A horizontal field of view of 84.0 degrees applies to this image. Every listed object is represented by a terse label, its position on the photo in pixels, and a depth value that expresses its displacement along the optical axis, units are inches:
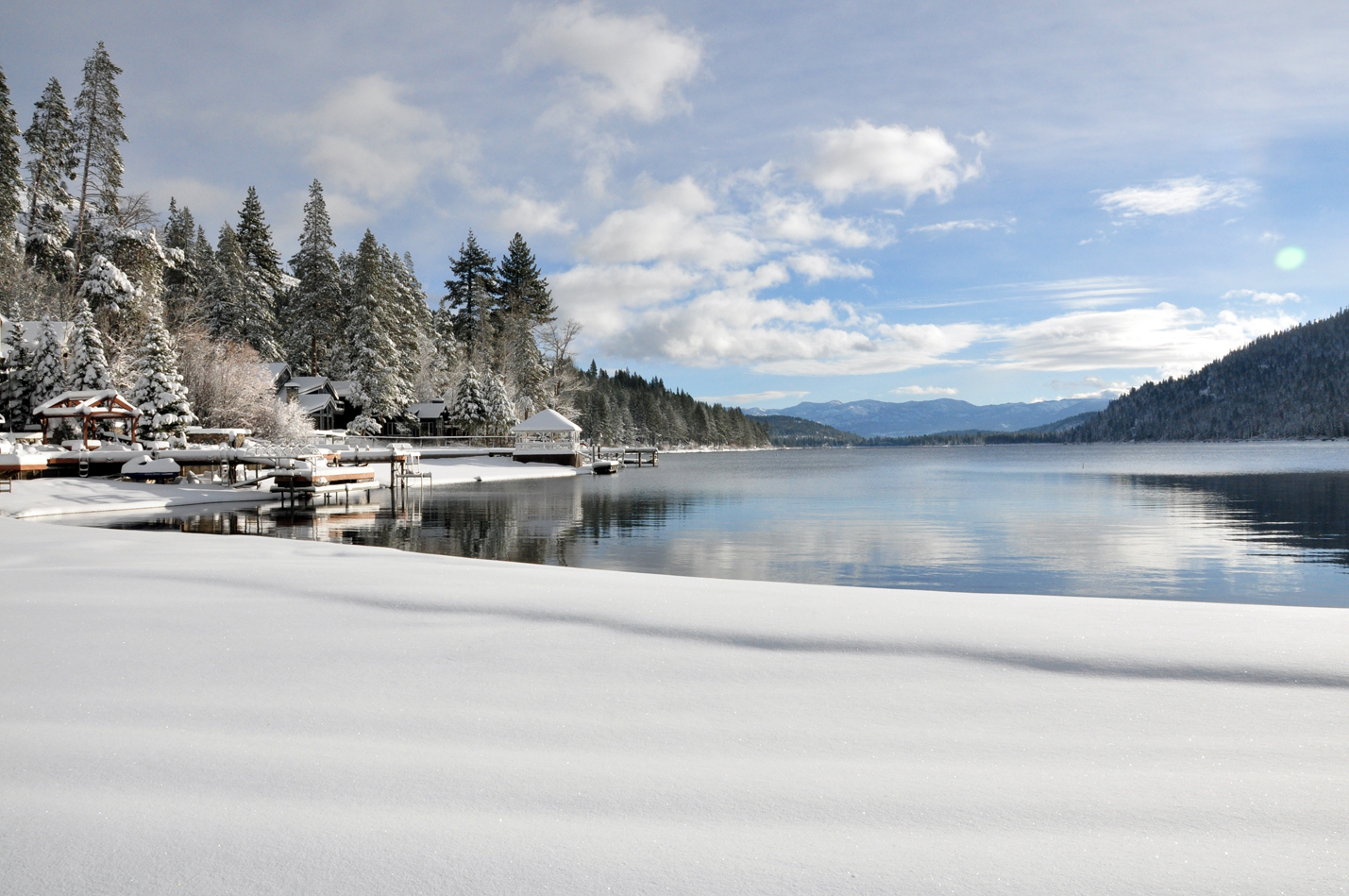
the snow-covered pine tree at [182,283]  1980.8
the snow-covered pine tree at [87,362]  1375.5
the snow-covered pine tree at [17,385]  1444.4
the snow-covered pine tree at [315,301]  2412.6
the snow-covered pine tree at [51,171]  1761.8
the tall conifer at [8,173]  1610.5
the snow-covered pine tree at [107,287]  1526.8
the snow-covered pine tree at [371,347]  2208.4
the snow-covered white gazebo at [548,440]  2279.8
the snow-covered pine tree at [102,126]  1729.8
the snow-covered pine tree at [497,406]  2500.0
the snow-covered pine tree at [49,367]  1417.3
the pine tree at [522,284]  2918.3
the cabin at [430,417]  2581.2
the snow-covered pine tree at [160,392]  1354.6
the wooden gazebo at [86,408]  1229.1
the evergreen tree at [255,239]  2576.3
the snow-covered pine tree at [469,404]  2485.2
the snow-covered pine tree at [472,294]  3019.2
